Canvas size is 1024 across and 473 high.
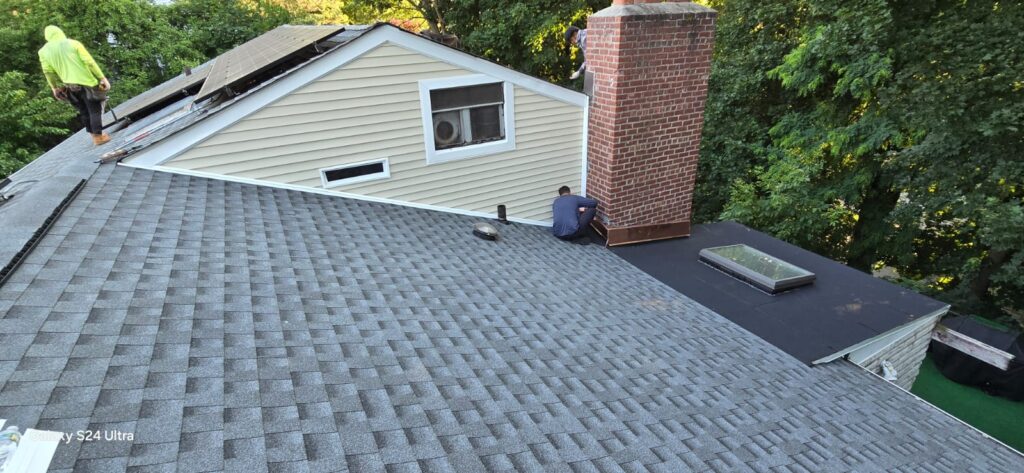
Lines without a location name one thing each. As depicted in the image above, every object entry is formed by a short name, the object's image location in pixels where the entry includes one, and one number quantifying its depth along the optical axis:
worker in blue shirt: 6.64
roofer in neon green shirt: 5.82
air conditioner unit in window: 6.22
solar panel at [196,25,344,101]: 5.78
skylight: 5.47
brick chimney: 5.82
